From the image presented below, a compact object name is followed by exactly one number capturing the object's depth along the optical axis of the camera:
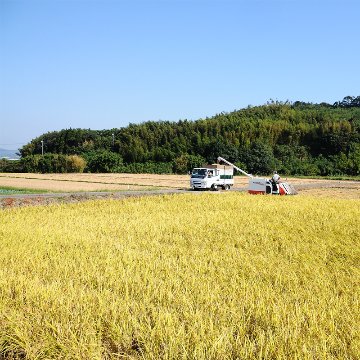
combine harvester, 22.78
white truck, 30.92
